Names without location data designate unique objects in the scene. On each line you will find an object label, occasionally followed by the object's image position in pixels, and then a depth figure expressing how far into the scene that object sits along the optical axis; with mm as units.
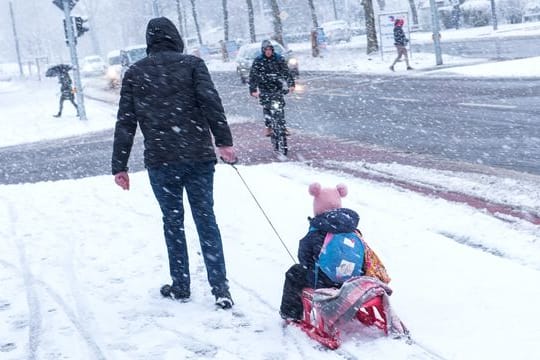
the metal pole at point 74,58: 21688
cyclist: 11984
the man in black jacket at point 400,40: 26953
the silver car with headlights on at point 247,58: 30772
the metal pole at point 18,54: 74925
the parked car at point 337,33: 56188
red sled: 4273
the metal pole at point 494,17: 41625
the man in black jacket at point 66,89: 23253
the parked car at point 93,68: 60219
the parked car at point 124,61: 38062
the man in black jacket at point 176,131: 5152
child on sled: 4555
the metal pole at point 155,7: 38975
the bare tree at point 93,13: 97719
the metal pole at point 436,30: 26906
